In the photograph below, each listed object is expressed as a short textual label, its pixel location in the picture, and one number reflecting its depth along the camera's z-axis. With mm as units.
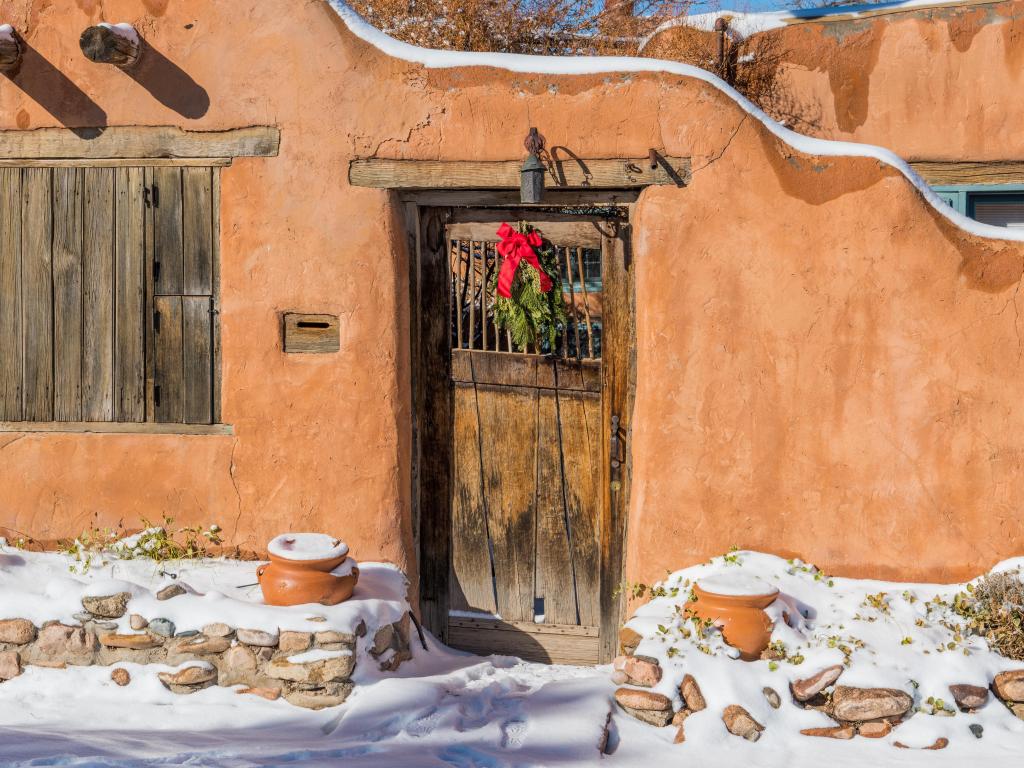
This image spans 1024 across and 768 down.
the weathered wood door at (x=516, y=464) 5117
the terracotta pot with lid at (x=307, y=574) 4328
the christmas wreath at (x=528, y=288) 5031
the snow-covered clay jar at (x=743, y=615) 4246
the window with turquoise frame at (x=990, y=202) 6855
